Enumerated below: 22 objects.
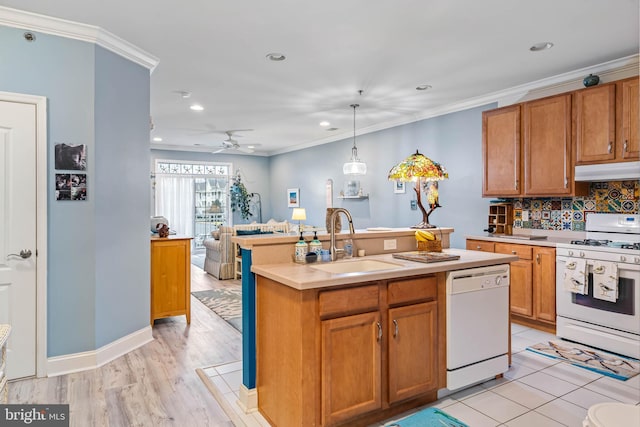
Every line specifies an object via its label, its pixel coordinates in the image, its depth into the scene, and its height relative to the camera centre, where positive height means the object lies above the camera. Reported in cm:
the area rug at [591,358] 299 -123
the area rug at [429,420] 226 -124
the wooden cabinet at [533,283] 377 -73
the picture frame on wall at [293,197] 908 +33
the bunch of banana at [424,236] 294 -19
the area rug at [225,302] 443 -120
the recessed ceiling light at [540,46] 333 +144
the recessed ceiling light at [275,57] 355 +144
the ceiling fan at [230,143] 729 +129
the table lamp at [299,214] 790 -6
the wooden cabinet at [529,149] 386 +67
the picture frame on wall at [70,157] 296 +42
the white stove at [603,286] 319 -65
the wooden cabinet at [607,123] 338 +81
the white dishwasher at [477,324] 251 -77
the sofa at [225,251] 641 -68
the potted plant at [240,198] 956 +32
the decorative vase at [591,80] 378 +129
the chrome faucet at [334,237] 261 -18
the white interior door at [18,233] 280 -16
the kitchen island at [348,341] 198 -73
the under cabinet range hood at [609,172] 336 +36
